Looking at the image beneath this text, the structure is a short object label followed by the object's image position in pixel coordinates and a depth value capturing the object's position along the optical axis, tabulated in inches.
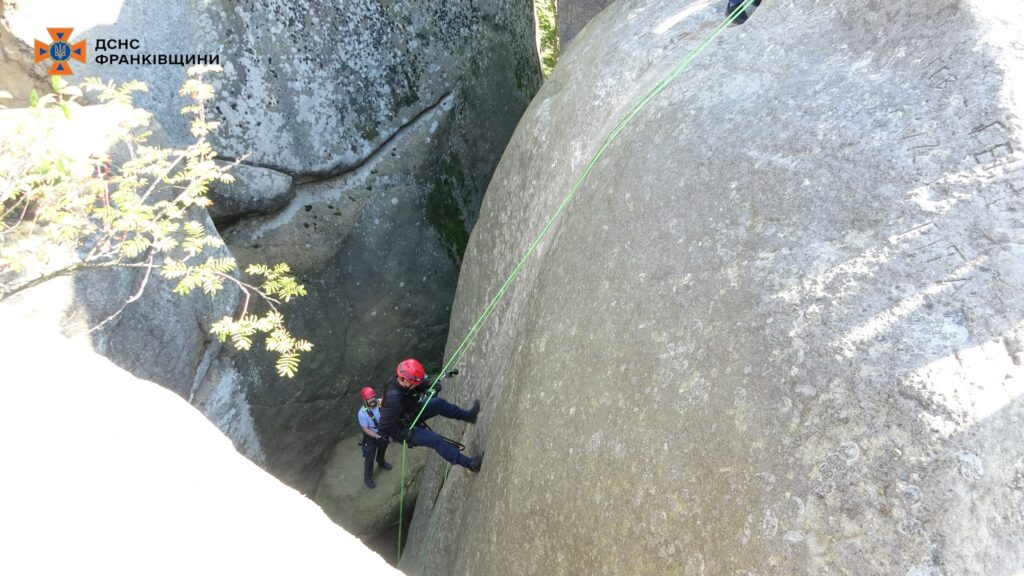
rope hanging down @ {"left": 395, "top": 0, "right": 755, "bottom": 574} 185.3
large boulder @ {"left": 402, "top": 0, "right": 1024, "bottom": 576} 104.0
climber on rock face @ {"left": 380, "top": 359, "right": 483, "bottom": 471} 233.1
